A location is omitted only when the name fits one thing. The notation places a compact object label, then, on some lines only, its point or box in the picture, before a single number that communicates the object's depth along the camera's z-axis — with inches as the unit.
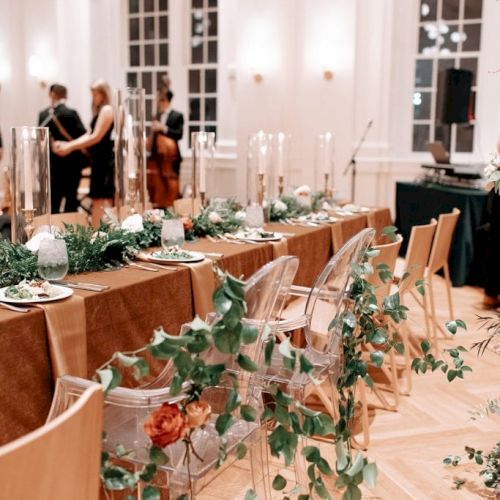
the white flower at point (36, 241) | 87.8
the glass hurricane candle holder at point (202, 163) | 130.3
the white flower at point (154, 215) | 115.0
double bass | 288.7
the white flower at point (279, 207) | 154.1
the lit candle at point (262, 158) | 145.9
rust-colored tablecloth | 70.7
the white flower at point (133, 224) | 108.2
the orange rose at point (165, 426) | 44.1
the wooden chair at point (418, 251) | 133.8
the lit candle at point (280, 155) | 165.7
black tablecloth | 220.5
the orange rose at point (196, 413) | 46.8
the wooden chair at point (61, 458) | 35.8
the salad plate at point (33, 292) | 76.2
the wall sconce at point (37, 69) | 340.8
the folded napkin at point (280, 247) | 124.1
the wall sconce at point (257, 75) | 303.0
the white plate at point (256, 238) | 123.4
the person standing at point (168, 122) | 291.1
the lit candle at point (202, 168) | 130.4
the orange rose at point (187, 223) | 119.9
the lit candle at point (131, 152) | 116.2
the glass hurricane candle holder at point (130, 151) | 115.3
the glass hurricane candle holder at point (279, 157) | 166.4
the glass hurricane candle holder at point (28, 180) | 90.7
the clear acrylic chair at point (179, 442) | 63.2
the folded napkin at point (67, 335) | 74.6
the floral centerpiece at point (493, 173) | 80.0
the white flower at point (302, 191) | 166.8
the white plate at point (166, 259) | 100.7
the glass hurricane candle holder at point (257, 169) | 146.7
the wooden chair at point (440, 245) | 155.3
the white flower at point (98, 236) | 98.6
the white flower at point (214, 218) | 127.4
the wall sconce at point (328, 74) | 292.2
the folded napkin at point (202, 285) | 99.7
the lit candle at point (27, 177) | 90.7
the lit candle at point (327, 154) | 179.5
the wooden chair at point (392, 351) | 113.1
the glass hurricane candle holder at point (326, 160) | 179.9
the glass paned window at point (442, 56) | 293.7
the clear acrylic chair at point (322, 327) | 85.9
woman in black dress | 230.7
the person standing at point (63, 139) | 247.0
